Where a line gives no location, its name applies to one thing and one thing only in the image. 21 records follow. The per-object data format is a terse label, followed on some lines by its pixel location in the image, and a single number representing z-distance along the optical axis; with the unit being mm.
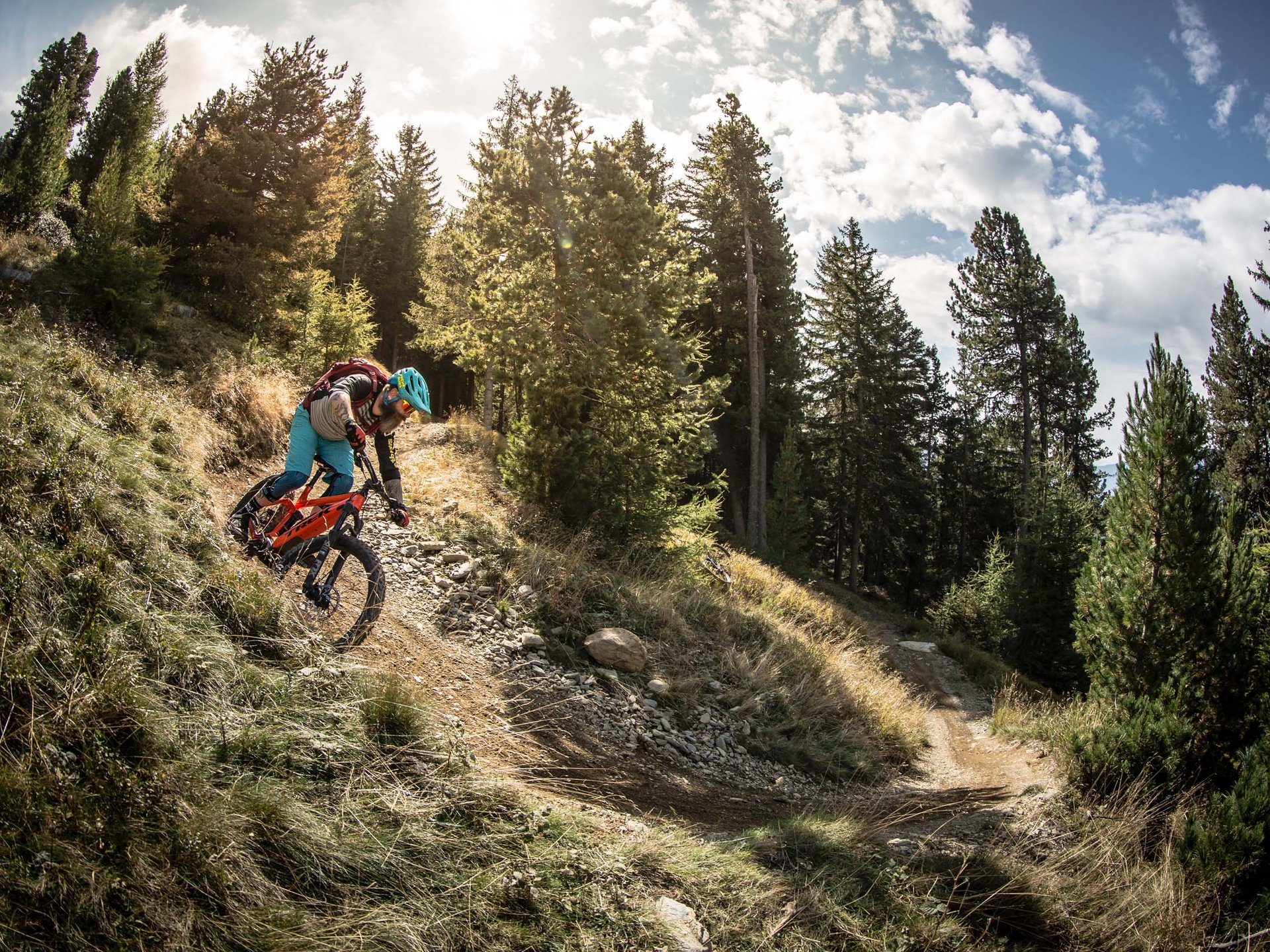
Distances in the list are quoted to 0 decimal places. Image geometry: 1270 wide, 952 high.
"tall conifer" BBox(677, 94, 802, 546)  25172
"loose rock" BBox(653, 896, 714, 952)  3102
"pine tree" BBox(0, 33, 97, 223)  14531
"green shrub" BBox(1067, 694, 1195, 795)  6668
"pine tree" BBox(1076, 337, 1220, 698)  8203
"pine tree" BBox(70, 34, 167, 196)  26906
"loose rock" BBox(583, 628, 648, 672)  7367
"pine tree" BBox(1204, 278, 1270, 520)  23234
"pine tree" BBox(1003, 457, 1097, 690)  20922
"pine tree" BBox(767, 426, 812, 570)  25750
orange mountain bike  5191
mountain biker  5285
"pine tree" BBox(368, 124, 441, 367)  35312
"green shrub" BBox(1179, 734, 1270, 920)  5098
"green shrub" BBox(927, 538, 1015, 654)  22266
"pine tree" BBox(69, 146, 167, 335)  10188
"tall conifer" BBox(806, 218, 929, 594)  31422
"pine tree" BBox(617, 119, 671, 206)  23375
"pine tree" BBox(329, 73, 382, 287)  34344
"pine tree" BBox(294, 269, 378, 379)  17188
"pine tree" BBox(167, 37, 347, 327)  14797
